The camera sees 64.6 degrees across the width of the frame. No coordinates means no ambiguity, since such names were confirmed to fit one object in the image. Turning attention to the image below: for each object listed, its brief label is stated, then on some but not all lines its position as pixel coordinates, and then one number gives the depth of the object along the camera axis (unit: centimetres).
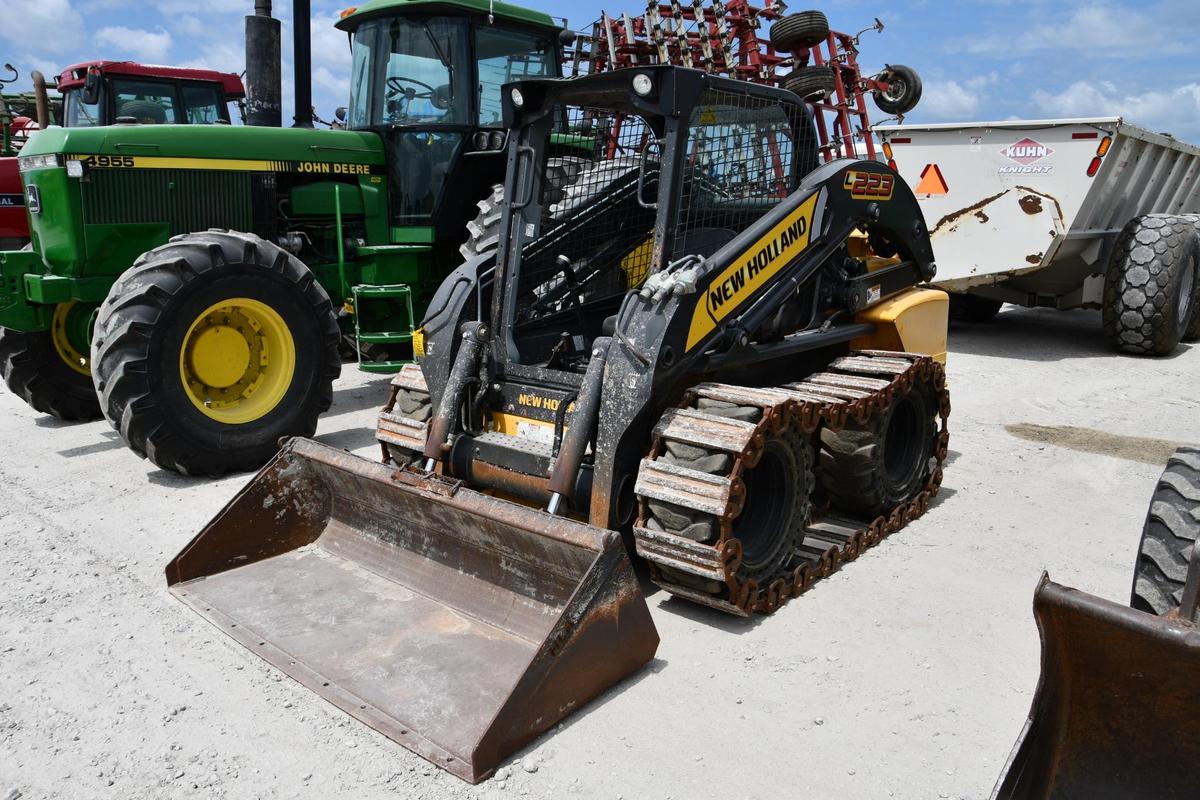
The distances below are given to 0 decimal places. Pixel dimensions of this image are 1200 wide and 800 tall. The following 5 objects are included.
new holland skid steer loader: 339
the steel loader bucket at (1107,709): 226
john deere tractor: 560
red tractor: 899
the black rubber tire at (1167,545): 270
